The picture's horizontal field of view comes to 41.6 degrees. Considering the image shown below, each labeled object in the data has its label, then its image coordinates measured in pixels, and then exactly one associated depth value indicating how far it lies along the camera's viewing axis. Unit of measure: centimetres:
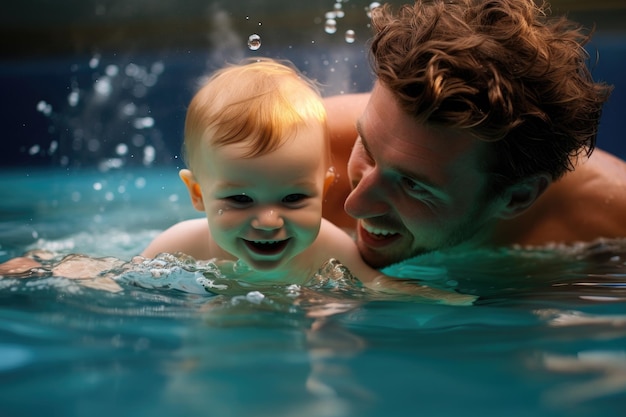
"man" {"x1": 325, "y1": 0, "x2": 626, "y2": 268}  137
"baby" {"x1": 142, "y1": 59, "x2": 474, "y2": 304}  129
